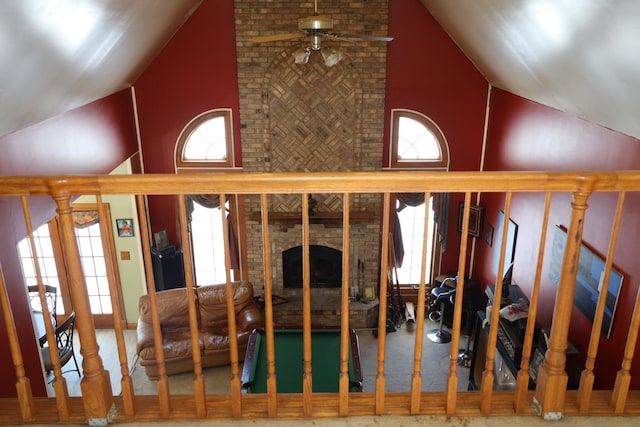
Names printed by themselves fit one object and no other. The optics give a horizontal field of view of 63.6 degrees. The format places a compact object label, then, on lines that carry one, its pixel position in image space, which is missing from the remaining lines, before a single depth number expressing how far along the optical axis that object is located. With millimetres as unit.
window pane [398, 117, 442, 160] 7918
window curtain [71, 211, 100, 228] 7812
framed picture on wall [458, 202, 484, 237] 7746
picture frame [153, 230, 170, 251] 8102
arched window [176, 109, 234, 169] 7832
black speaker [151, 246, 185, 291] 8016
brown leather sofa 6734
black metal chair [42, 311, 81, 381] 5728
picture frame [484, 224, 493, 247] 7532
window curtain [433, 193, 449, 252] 8031
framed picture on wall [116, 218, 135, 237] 7926
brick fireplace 7176
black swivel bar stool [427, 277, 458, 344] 7418
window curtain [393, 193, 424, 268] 8086
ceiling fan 4605
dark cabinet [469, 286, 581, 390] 4641
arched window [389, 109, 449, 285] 7879
